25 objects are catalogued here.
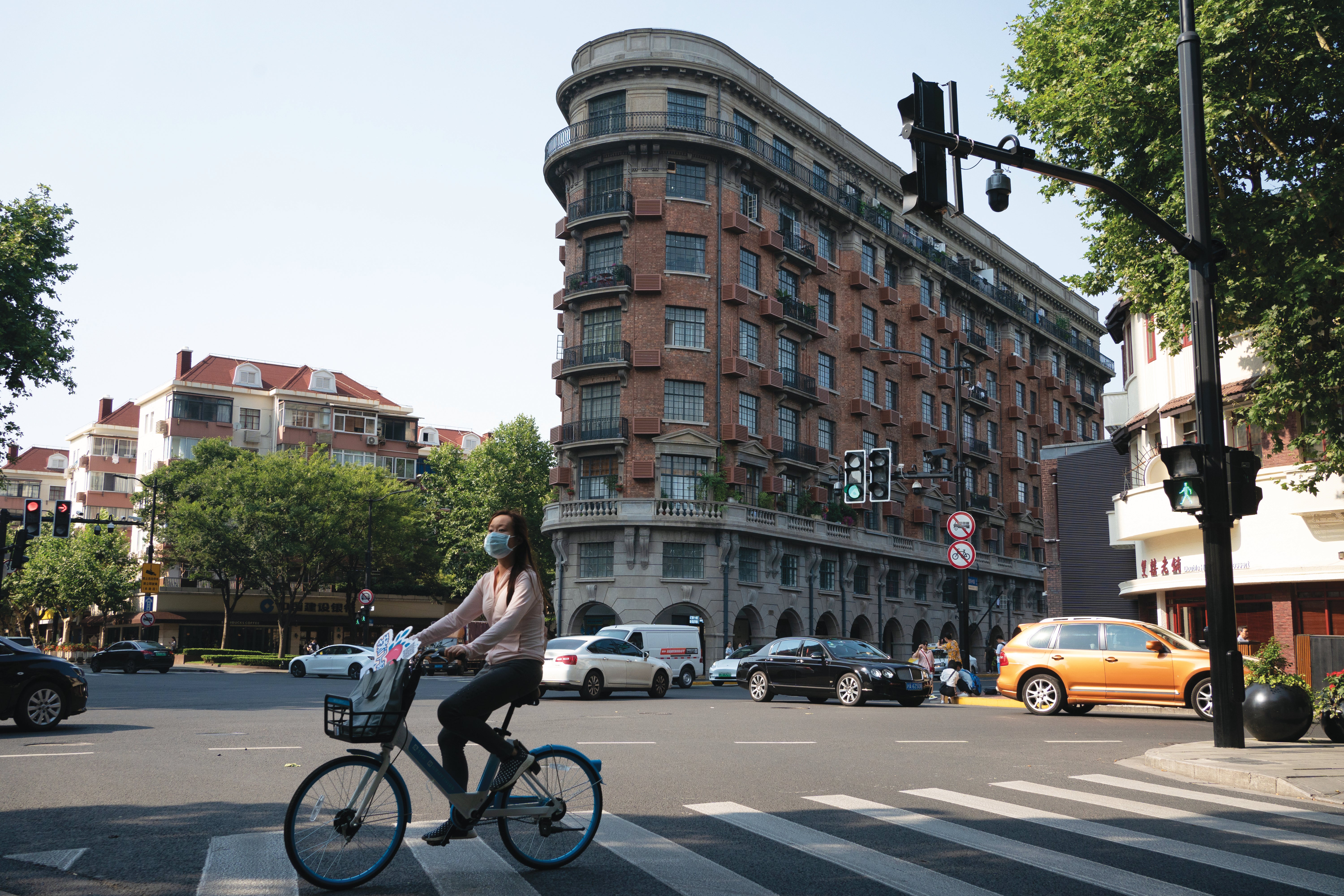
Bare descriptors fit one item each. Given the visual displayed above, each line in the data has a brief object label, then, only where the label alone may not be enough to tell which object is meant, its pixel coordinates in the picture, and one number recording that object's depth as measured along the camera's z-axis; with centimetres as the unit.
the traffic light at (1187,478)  1209
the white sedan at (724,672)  3512
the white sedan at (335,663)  3762
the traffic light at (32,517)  2834
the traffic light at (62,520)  2891
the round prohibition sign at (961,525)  2444
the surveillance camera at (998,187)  1155
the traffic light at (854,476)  2262
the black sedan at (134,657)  4300
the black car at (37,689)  1422
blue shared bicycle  554
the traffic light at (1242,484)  1212
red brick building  4428
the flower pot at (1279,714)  1294
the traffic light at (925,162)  984
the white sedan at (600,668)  2433
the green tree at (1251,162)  1638
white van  3381
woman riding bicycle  588
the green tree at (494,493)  6069
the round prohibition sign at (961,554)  2444
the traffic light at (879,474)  2236
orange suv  1789
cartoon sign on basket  565
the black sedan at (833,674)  2261
